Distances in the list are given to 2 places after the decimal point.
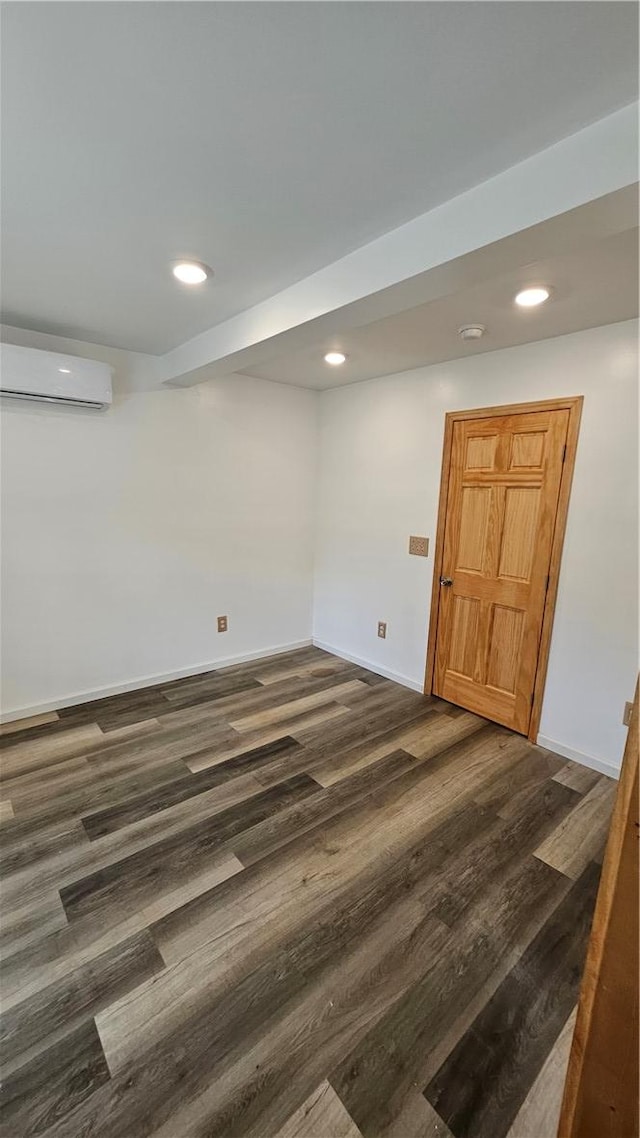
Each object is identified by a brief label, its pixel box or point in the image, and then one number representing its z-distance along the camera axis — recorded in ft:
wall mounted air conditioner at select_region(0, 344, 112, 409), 8.11
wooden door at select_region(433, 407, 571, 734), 8.74
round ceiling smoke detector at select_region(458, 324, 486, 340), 7.73
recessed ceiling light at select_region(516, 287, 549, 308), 6.31
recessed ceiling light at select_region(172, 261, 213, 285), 6.00
